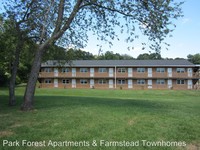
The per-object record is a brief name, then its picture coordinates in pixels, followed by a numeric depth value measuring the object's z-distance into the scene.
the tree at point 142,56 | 100.94
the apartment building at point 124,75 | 47.69
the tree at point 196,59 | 93.71
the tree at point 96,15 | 12.26
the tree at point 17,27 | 15.12
